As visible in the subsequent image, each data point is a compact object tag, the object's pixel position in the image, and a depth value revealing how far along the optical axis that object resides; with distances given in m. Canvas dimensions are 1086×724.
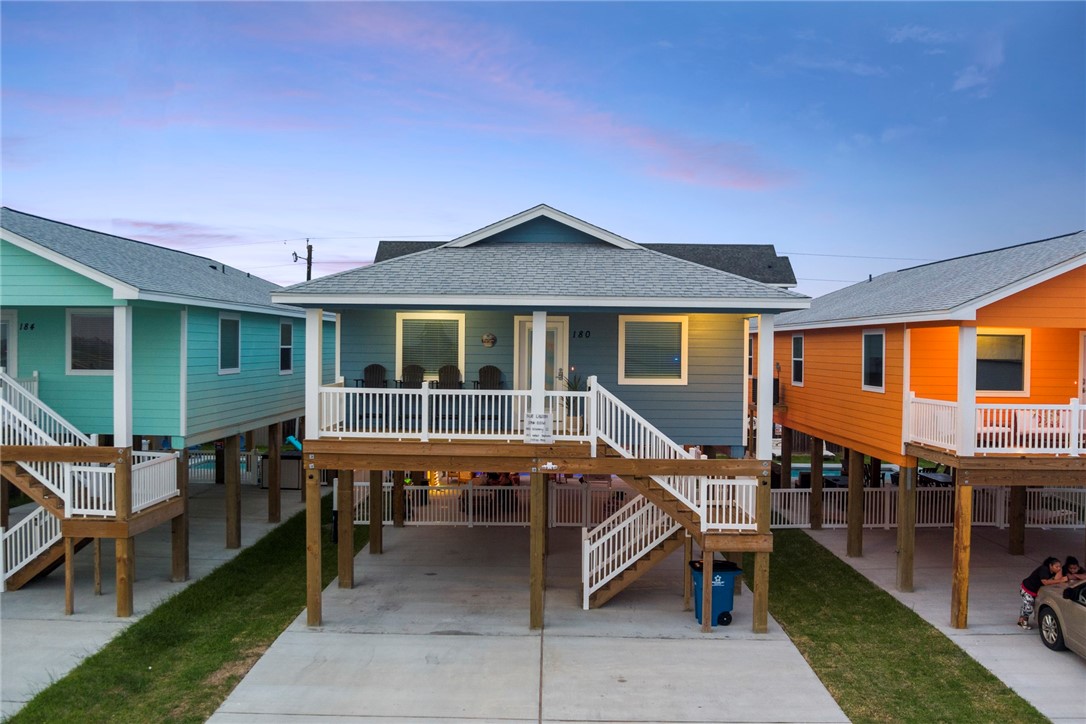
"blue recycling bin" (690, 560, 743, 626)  11.76
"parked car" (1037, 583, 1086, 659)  10.16
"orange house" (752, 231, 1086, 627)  11.80
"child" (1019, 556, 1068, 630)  11.54
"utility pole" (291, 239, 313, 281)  41.84
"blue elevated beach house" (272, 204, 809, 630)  11.52
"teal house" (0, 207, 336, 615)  12.23
